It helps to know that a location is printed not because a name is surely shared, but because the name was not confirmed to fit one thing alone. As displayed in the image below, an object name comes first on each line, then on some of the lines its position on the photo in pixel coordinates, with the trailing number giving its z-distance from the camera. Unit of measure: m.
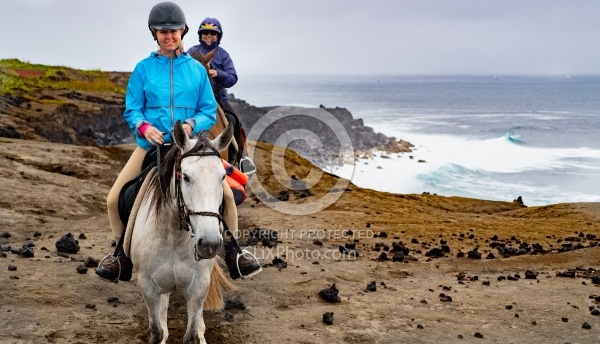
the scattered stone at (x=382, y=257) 11.55
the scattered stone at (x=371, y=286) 9.52
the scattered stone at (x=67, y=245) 10.14
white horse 4.55
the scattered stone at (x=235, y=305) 8.19
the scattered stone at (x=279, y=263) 10.33
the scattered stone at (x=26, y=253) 9.47
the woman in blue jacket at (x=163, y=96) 5.89
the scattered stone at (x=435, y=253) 12.18
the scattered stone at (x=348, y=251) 11.74
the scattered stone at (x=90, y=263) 9.18
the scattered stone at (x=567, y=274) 10.56
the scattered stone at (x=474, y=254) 12.05
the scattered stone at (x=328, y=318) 7.82
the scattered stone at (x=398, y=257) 11.57
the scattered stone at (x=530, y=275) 10.54
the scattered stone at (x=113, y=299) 7.98
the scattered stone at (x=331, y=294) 8.80
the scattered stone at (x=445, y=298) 9.10
